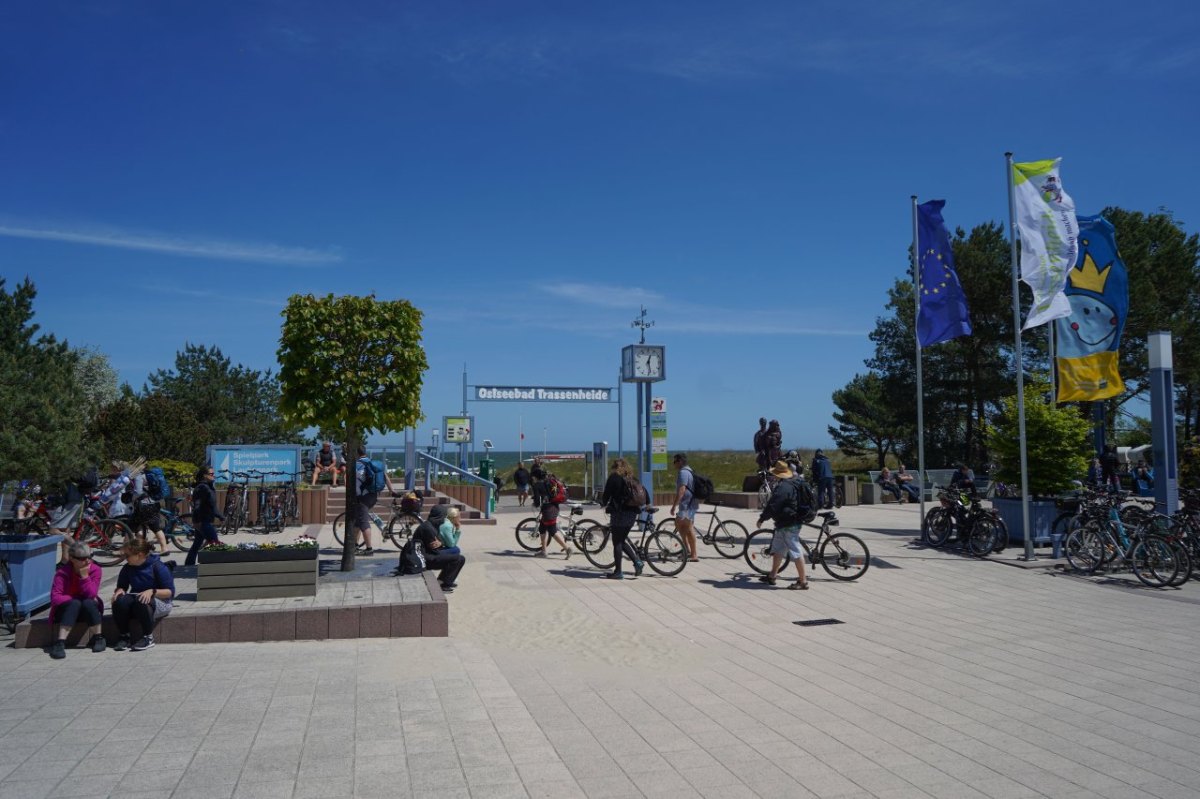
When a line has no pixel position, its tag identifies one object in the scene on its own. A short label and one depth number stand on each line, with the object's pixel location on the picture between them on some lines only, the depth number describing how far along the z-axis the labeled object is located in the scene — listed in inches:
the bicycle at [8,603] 309.0
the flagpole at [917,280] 658.8
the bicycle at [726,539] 562.6
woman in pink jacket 296.7
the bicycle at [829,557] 473.7
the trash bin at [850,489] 1071.6
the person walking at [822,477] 888.9
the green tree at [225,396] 1551.4
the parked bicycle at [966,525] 571.8
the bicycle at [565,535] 535.5
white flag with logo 565.6
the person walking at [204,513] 473.4
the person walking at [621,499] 459.8
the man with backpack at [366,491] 547.2
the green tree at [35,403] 903.1
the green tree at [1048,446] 591.8
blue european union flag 641.0
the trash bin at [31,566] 311.7
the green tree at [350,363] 414.6
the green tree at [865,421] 1833.2
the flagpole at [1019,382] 548.4
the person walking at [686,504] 504.7
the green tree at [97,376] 1915.6
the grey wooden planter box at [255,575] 347.9
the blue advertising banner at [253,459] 726.5
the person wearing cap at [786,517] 433.1
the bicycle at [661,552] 492.7
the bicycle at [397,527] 581.8
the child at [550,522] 561.6
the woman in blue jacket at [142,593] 300.8
